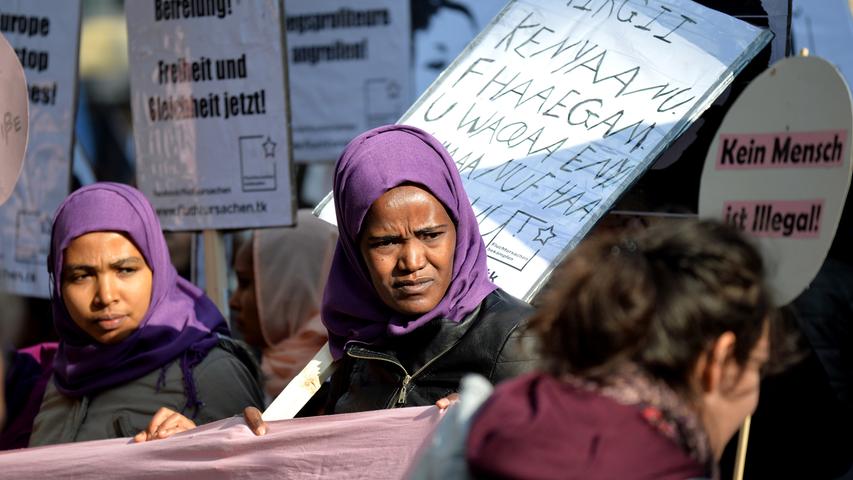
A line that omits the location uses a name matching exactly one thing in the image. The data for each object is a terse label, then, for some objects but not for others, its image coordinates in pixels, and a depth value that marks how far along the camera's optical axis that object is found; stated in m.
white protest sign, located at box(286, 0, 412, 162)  14.27
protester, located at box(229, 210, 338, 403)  11.54
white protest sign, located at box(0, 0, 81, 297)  11.55
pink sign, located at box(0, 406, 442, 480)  5.85
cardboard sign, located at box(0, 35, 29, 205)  8.08
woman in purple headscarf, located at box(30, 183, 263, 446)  7.48
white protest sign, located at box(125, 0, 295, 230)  9.34
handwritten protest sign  7.03
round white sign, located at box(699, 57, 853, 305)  5.80
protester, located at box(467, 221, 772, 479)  3.13
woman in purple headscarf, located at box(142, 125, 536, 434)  6.05
